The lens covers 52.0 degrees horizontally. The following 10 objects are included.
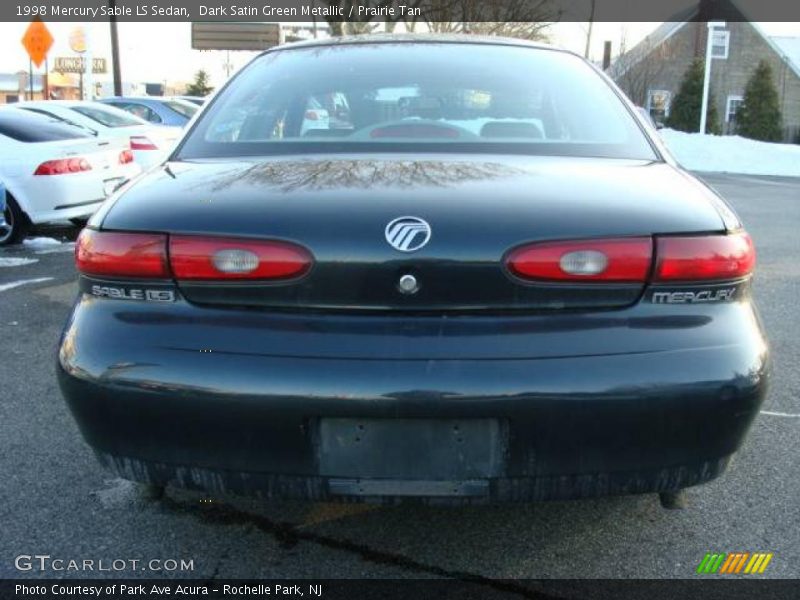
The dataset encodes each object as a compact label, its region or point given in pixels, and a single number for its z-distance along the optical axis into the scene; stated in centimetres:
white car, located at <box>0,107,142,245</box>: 798
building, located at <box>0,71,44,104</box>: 6769
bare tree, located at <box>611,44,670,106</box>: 3894
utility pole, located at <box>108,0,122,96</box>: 2220
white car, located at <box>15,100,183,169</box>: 951
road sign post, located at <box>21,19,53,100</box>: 1903
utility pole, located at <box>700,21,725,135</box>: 2689
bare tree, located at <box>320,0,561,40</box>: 2759
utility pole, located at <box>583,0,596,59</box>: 3444
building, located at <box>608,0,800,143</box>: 3959
